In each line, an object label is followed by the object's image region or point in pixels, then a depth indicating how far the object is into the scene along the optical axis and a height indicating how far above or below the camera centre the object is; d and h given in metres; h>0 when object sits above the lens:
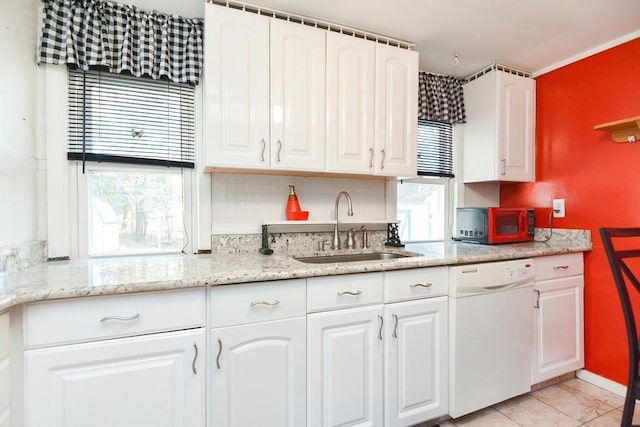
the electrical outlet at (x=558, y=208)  2.30 +0.02
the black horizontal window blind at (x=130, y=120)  1.62 +0.50
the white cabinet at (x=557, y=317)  1.95 -0.69
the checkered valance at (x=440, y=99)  2.36 +0.87
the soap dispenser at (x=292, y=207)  1.94 +0.02
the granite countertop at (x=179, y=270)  1.04 -0.25
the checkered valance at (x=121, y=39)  1.52 +0.89
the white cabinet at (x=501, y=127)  2.30 +0.64
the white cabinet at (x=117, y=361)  1.02 -0.53
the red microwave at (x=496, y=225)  2.21 -0.10
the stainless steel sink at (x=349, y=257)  1.90 -0.30
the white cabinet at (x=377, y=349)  1.38 -0.66
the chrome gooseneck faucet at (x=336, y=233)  2.05 -0.15
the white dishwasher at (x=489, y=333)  1.65 -0.68
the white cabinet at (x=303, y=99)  1.56 +0.61
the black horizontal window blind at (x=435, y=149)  2.50 +0.50
